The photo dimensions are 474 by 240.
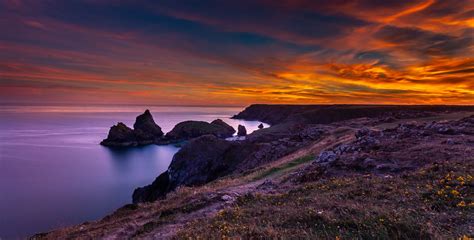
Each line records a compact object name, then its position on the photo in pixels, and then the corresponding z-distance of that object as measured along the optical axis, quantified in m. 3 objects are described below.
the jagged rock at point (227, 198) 13.03
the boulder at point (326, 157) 18.93
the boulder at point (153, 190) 40.34
